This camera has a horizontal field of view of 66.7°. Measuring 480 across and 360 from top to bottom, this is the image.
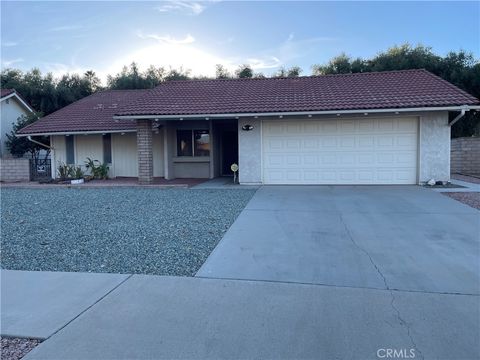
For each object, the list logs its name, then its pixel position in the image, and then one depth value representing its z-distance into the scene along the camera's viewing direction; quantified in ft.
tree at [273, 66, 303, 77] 114.11
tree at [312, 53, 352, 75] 101.76
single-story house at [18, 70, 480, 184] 43.70
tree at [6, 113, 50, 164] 68.95
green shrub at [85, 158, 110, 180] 57.34
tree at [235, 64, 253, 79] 114.11
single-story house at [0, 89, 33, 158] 72.13
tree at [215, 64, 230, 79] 119.20
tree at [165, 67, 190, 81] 121.68
